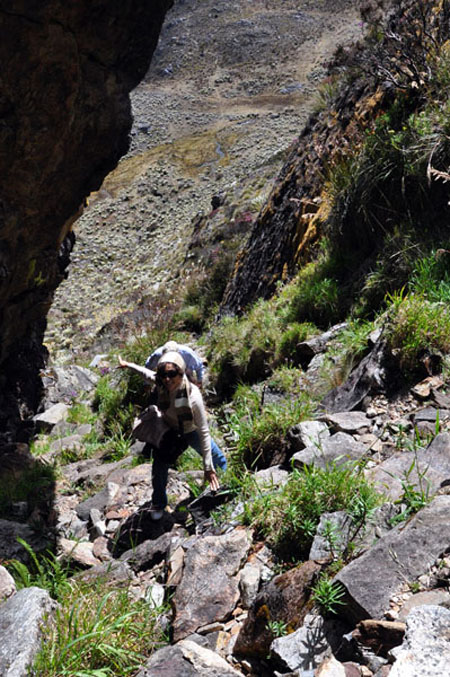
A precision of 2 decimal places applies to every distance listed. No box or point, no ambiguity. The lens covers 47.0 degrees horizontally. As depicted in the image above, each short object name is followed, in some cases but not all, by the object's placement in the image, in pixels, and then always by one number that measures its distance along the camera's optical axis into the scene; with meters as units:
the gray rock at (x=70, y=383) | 10.45
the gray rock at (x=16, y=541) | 4.12
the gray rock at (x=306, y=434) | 3.87
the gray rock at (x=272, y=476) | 3.59
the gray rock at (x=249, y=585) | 2.77
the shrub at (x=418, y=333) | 4.02
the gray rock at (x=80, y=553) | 3.93
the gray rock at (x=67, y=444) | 7.20
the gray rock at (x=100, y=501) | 4.96
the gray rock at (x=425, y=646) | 1.63
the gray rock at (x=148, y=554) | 3.61
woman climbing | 3.97
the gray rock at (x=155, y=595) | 2.95
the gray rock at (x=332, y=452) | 3.49
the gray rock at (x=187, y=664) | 2.19
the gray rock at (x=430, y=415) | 3.54
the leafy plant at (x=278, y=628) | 2.33
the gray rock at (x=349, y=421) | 3.89
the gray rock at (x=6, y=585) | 2.95
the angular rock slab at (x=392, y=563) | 2.16
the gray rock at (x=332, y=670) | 1.94
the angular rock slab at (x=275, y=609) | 2.36
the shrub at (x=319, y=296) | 6.37
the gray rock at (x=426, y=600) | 1.99
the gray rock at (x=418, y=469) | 2.85
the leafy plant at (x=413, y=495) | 2.67
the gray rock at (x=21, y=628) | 2.25
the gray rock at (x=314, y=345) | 5.90
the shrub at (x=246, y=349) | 6.66
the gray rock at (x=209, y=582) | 2.73
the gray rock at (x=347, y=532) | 2.63
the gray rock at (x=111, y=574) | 3.26
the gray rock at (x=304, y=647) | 2.13
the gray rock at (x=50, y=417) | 8.76
